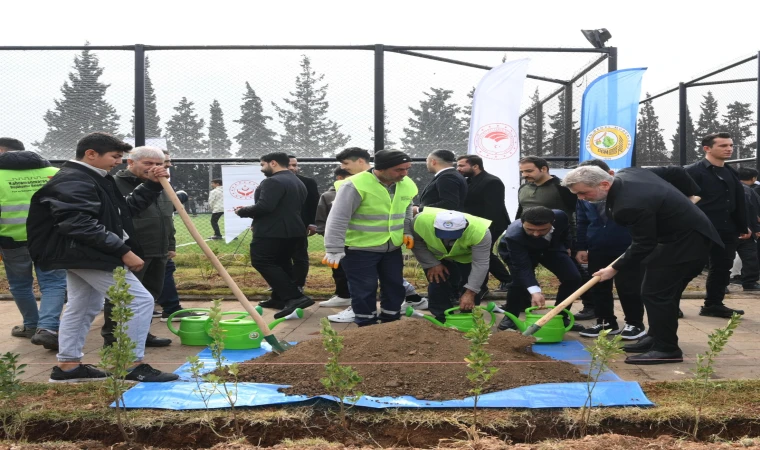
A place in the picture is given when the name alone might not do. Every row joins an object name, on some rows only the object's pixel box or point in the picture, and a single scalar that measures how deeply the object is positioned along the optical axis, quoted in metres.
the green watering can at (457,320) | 5.84
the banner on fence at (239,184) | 9.12
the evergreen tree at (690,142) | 11.38
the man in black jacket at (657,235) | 5.08
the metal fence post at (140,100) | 8.47
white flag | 8.63
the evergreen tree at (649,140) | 12.18
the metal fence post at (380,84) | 8.45
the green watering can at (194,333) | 5.96
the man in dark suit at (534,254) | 5.97
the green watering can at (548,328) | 5.88
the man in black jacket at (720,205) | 7.09
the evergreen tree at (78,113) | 8.73
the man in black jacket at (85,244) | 4.48
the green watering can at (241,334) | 5.70
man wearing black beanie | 5.92
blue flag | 8.42
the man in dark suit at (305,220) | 8.23
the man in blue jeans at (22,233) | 5.97
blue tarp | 3.95
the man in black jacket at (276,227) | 7.38
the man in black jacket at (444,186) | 7.12
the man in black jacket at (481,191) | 7.82
